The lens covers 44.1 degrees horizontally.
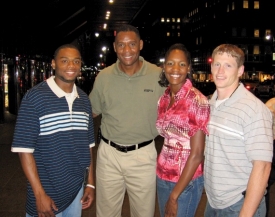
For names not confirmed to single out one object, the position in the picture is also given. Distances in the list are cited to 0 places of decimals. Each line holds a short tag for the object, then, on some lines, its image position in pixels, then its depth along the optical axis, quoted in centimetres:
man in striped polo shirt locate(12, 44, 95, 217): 254
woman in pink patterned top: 272
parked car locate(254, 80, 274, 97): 3136
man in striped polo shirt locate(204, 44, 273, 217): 214
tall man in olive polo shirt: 354
